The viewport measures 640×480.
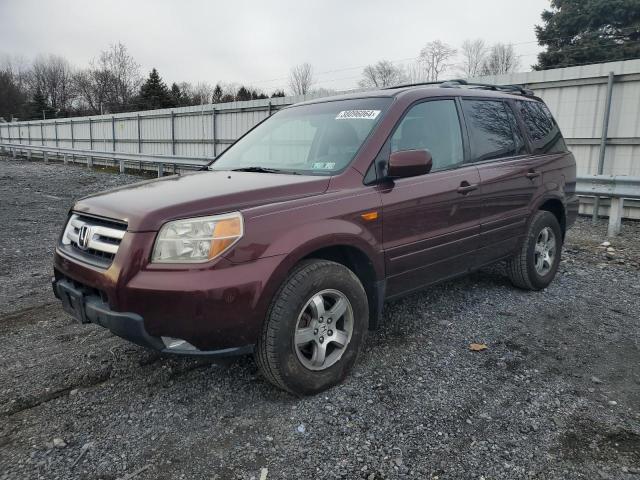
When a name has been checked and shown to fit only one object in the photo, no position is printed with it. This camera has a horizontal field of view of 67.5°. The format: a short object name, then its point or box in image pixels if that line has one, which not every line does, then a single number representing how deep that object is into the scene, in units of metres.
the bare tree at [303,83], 63.62
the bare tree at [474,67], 52.27
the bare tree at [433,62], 49.36
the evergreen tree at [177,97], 57.97
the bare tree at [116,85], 65.19
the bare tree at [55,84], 74.38
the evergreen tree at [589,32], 28.39
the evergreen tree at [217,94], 61.12
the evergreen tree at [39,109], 66.91
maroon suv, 2.50
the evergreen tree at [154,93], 56.09
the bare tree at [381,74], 55.72
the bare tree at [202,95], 65.21
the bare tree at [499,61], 50.47
